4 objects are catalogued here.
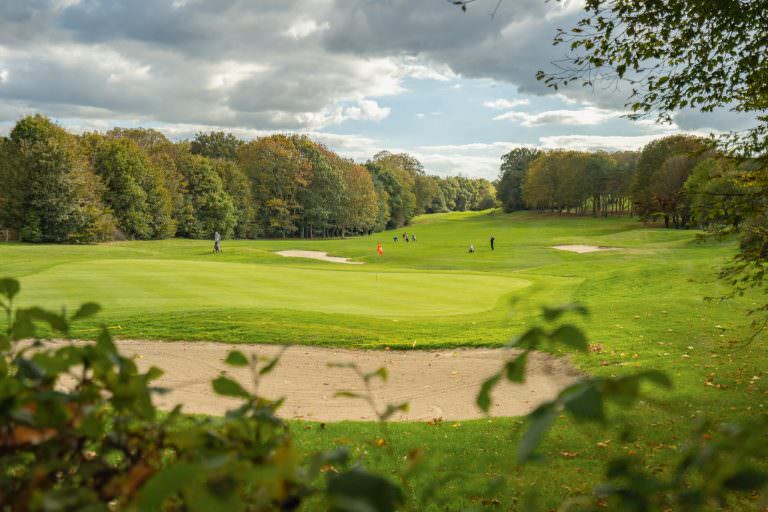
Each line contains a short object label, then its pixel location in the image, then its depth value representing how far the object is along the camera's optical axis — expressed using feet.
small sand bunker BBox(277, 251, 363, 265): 157.69
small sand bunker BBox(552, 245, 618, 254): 169.82
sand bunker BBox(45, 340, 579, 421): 36.19
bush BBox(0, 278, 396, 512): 3.27
